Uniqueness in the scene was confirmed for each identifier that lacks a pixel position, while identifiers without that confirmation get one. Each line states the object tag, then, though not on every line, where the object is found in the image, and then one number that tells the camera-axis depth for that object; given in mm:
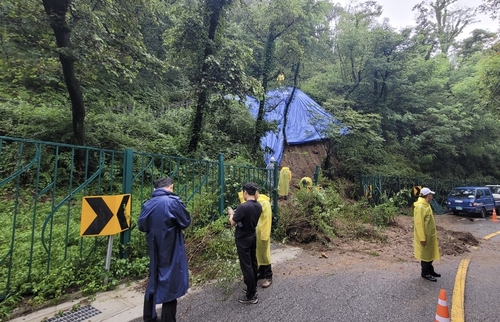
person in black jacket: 3531
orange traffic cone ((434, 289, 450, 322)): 2603
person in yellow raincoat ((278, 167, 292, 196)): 10320
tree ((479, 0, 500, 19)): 9461
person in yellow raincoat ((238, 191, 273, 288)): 4180
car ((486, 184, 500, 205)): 15477
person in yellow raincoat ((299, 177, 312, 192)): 10064
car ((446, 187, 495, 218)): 13711
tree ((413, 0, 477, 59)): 27562
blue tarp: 14588
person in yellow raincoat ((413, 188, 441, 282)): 4480
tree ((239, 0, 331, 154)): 12938
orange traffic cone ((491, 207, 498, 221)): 13199
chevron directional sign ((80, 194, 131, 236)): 3391
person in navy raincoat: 2600
